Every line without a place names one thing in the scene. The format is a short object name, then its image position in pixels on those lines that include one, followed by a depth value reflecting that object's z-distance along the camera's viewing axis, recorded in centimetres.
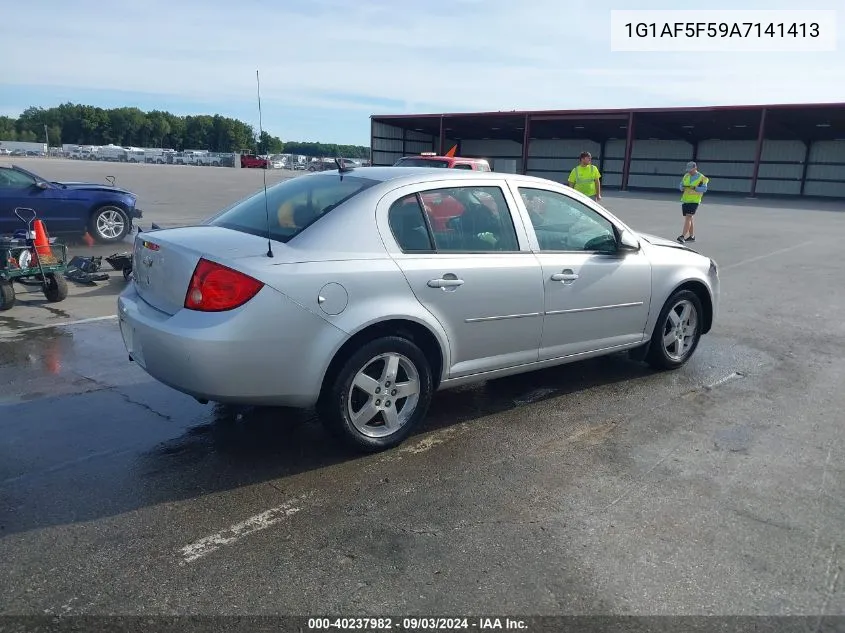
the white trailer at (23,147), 9276
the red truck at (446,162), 1454
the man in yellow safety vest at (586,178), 1341
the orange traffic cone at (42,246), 751
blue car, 1161
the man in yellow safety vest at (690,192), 1522
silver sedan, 348
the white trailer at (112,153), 8145
